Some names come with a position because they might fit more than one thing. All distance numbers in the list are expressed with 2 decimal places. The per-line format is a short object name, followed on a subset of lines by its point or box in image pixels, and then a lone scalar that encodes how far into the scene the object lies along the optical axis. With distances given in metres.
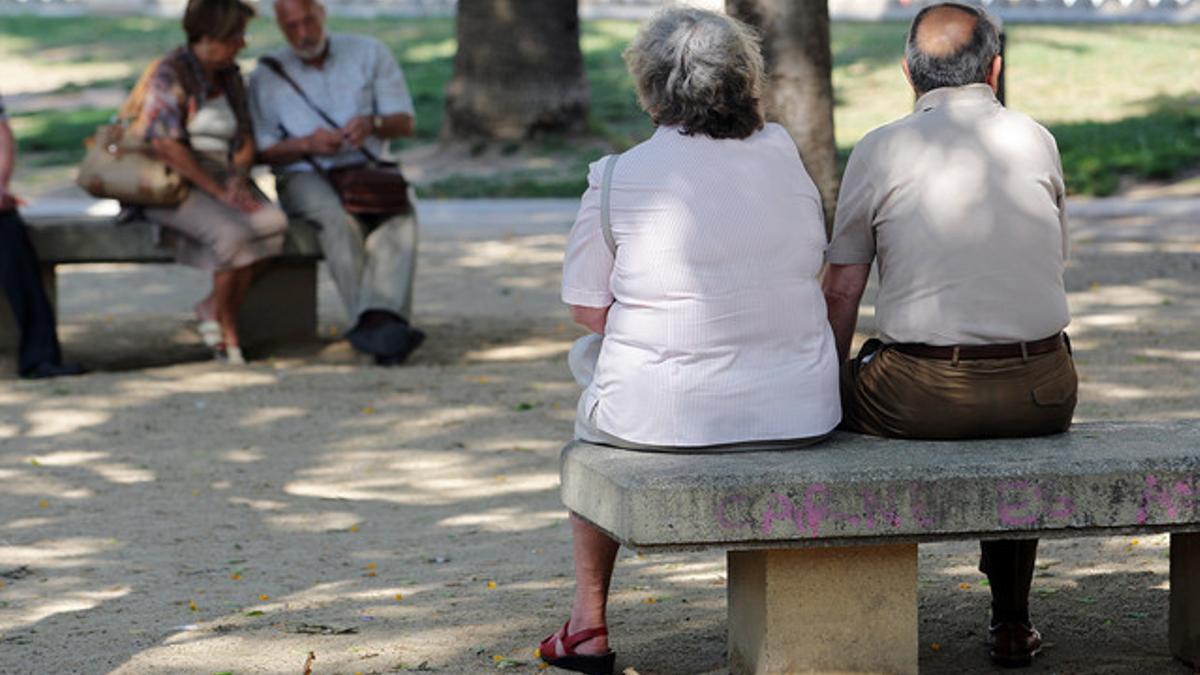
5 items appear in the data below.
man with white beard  18.45
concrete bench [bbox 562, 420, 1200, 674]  7.89
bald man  8.59
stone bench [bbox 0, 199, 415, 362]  18.30
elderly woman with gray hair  8.39
